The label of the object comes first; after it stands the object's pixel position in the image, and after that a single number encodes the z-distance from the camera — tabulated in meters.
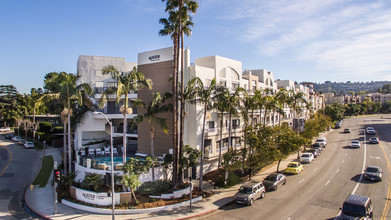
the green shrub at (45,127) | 67.19
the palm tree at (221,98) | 27.03
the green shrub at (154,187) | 24.44
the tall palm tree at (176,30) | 24.85
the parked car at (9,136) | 69.38
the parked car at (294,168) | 32.94
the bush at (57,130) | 65.15
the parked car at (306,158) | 39.25
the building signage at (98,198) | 22.31
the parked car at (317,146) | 46.39
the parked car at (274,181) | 26.17
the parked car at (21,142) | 58.56
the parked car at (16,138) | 63.89
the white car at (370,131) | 66.69
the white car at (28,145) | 54.91
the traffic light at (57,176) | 21.46
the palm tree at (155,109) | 27.00
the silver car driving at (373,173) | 27.53
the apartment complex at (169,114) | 31.64
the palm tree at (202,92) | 25.94
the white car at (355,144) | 48.78
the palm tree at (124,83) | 23.45
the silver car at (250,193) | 22.17
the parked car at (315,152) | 43.49
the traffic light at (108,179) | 20.06
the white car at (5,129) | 85.62
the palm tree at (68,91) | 28.61
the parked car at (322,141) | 52.23
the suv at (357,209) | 16.22
